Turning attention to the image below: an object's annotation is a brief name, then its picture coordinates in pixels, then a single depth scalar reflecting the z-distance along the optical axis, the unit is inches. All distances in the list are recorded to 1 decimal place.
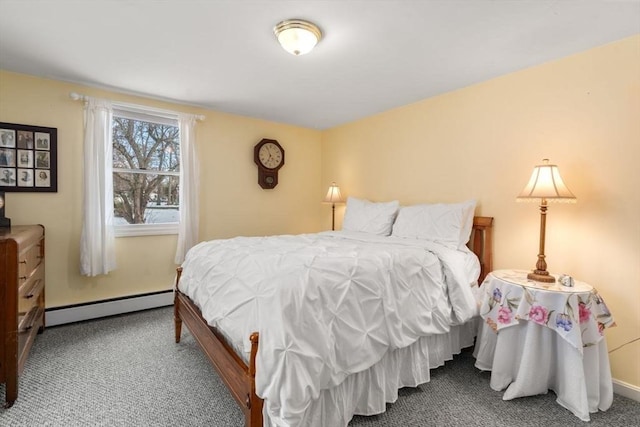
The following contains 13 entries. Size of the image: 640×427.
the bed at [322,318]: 51.5
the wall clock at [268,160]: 157.6
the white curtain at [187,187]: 134.5
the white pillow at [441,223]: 99.3
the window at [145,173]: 127.3
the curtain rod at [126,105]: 111.8
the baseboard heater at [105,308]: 112.7
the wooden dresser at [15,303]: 67.1
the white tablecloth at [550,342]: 67.7
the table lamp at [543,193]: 75.8
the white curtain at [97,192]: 114.1
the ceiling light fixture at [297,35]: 73.1
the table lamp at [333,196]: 156.6
